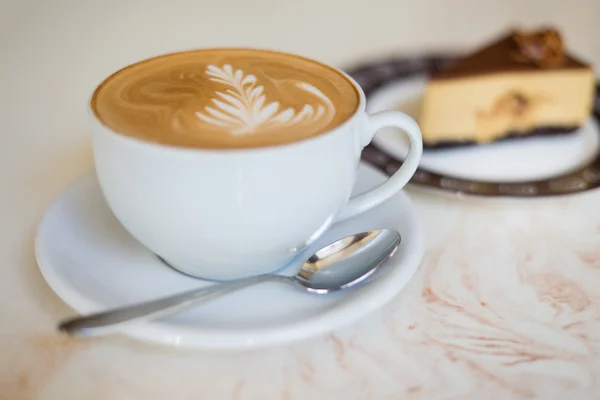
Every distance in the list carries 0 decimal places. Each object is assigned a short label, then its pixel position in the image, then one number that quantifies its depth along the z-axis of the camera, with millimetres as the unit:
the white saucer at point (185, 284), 451
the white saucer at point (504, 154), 821
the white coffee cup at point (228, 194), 463
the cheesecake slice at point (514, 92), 981
